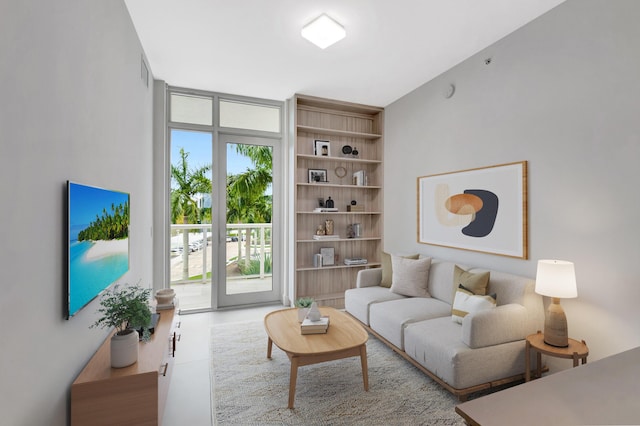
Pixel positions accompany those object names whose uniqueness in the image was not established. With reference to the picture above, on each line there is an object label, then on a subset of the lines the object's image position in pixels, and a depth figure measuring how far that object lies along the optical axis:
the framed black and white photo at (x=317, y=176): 4.40
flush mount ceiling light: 2.51
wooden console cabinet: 1.44
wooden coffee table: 2.09
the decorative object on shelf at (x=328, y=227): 4.46
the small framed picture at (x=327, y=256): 4.44
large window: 4.04
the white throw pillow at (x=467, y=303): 2.38
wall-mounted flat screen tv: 1.44
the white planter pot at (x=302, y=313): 2.57
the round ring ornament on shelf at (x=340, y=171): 4.61
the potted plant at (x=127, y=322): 1.61
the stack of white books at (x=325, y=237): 4.32
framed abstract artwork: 2.67
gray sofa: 2.10
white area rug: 1.99
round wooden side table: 1.95
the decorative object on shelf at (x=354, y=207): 4.58
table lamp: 2.04
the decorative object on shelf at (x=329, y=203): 4.42
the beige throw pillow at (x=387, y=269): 3.62
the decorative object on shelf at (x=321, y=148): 4.43
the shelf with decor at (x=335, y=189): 4.38
